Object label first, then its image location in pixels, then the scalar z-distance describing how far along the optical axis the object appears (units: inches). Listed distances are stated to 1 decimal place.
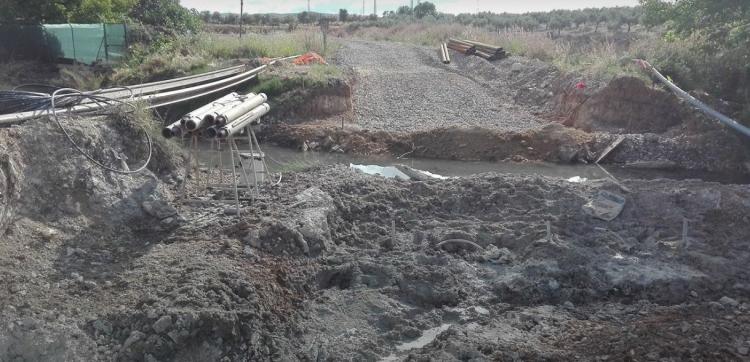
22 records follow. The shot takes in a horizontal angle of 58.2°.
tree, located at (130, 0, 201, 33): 1091.3
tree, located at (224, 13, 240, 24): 2439.6
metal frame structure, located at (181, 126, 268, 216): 328.8
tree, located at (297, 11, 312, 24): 2666.3
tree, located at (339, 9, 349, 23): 2787.4
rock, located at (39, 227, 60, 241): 264.7
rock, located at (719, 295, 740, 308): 286.0
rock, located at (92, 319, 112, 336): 219.5
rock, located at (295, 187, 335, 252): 311.1
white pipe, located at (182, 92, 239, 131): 300.0
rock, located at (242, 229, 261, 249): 291.1
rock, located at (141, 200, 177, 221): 315.9
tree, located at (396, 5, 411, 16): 3164.4
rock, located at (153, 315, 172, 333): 220.7
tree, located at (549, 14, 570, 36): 1989.4
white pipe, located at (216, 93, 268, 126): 310.8
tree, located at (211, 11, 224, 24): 2448.6
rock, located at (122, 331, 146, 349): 215.8
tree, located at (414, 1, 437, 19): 3011.1
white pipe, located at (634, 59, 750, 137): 591.7
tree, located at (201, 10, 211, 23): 2426.1
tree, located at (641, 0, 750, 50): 586.6
